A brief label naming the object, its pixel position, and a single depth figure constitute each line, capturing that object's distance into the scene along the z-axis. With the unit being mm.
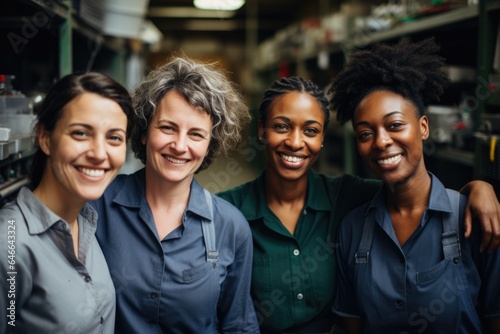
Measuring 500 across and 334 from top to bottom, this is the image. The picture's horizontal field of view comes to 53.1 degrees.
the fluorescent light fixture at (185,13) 9234
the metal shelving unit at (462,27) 2150
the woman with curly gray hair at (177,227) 1618
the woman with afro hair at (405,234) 1605
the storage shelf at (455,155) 2537
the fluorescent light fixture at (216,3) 5759
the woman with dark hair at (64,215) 1246
